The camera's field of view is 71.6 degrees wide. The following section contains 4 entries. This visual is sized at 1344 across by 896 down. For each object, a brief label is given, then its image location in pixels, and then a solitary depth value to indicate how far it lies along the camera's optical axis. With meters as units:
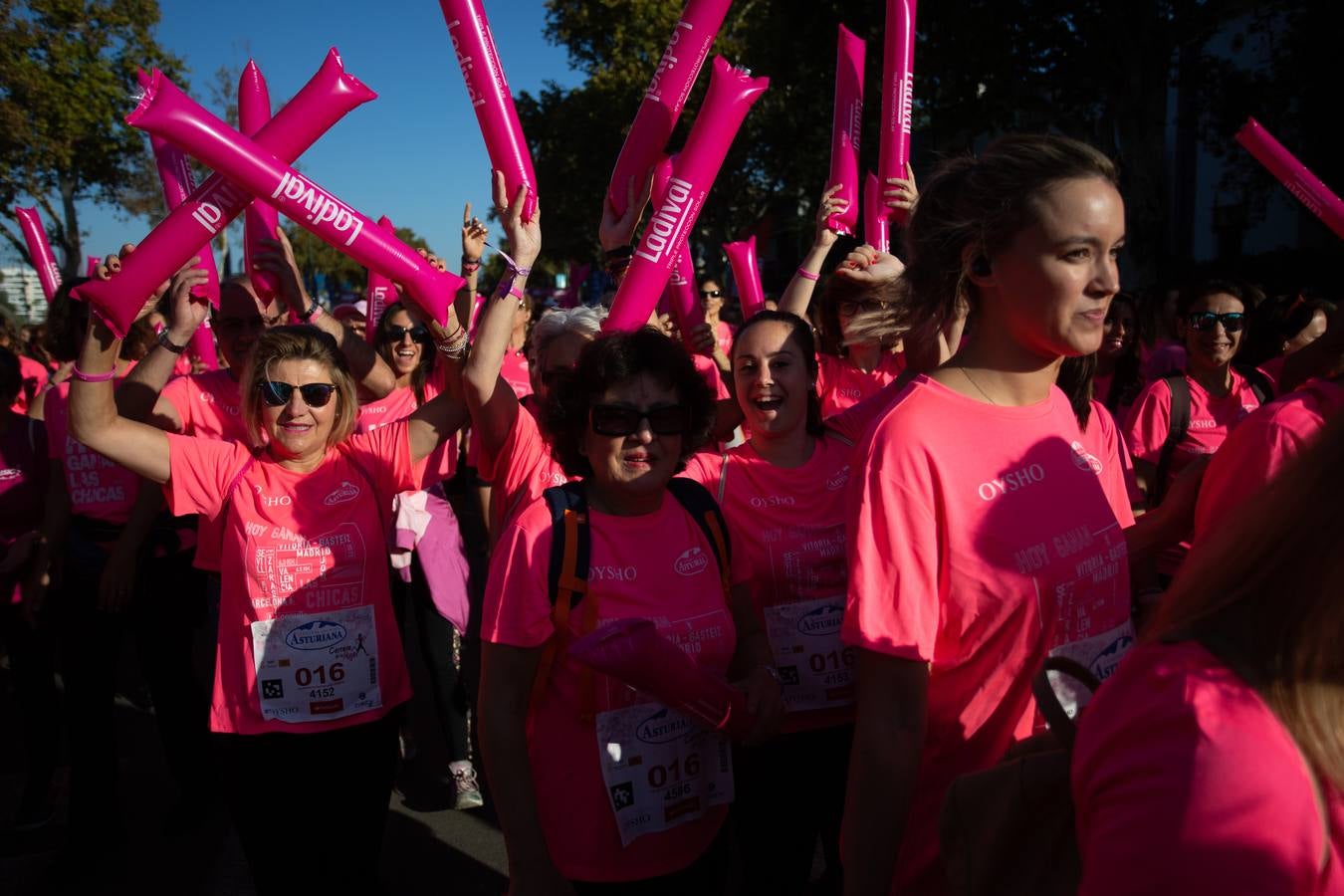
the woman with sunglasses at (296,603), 2.64
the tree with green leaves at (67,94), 18.42
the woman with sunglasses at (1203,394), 4.04
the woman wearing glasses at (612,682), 1.96
